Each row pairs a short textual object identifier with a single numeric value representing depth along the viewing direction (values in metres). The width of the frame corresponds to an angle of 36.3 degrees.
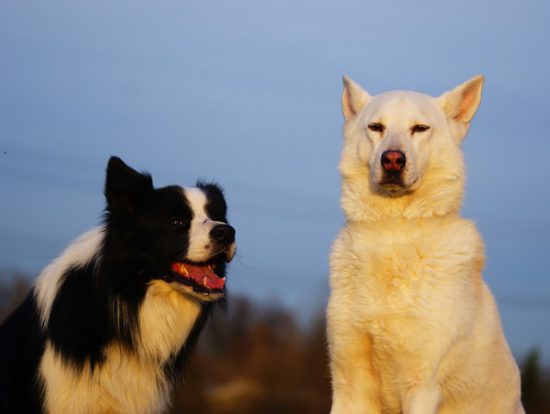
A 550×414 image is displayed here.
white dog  5.64
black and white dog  7.17
